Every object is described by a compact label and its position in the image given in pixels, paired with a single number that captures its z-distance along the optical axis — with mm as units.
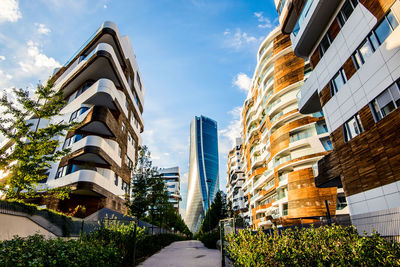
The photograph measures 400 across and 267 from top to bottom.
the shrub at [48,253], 3426
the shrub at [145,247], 11035
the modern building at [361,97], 10031
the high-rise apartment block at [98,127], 21719
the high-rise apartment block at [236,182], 67069
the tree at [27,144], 12930
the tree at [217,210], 53031
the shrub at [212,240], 18094
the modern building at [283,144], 27672
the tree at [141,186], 21250
